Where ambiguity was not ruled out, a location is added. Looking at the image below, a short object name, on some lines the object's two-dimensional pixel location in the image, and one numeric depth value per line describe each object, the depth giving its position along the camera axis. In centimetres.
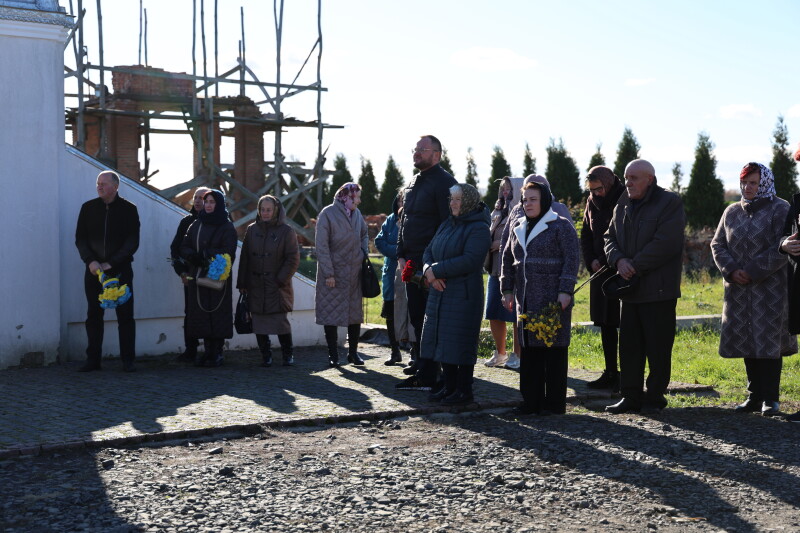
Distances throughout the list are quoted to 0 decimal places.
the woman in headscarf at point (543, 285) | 708
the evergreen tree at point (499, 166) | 3447
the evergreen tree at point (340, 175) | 3753
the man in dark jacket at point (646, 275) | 712
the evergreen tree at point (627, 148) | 3081
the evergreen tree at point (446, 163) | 3519
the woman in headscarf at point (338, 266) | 977
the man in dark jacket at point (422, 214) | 817
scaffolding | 2058
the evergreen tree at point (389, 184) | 3772
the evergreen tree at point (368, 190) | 3822
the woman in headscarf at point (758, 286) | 728
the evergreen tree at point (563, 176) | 3106
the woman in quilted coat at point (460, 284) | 745
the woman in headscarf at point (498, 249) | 948
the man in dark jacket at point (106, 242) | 947
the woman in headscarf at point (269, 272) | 1005
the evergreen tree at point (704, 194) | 2869
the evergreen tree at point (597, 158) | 3069
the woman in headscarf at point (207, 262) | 1007
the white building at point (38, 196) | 970
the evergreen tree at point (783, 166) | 2798
